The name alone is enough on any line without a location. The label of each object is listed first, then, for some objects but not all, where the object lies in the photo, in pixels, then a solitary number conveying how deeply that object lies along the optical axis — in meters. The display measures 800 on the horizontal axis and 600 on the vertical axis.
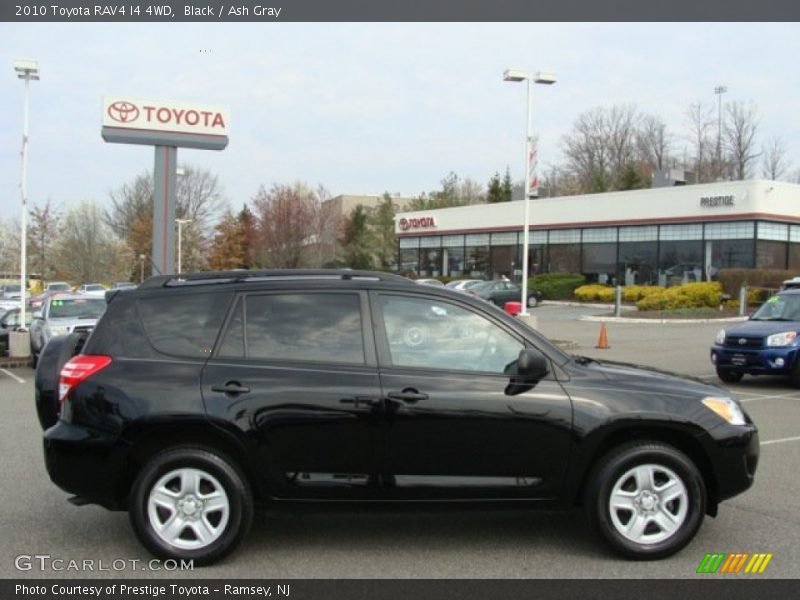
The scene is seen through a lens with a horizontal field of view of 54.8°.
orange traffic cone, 19.92
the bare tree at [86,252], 62.22
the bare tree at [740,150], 68.62
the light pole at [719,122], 69.12
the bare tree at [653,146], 77.19
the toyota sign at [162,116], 21.86
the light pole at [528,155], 20.72
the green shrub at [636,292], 35.72
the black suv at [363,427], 4.65
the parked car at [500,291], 38.59
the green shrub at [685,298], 32.00
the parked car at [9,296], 36.69
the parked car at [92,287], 46.95
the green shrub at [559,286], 42.12
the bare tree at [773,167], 72.56
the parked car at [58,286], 48.94
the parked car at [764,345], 12.11
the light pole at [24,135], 17.33
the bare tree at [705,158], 70.50
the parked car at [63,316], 16.00
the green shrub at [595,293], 38.72
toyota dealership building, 35.81
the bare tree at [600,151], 76.06
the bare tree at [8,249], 70.88
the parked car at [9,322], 19.51
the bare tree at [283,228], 58.41
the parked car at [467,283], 39.66
